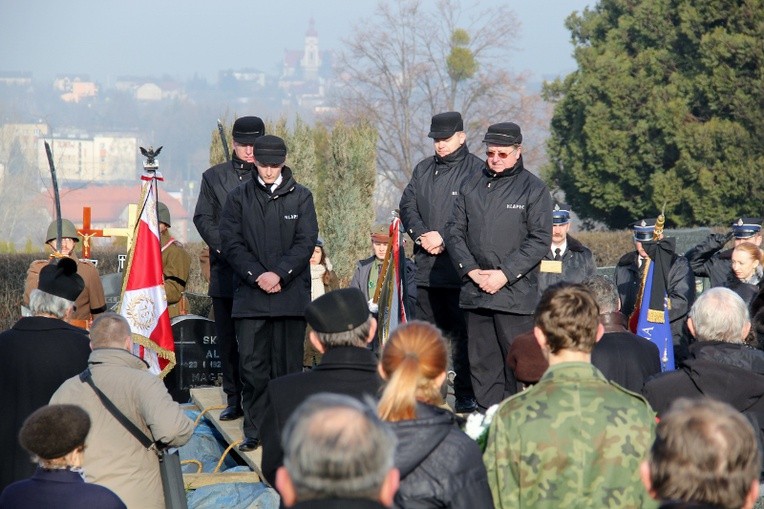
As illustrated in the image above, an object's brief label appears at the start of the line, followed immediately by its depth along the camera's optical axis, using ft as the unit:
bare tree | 185.68
